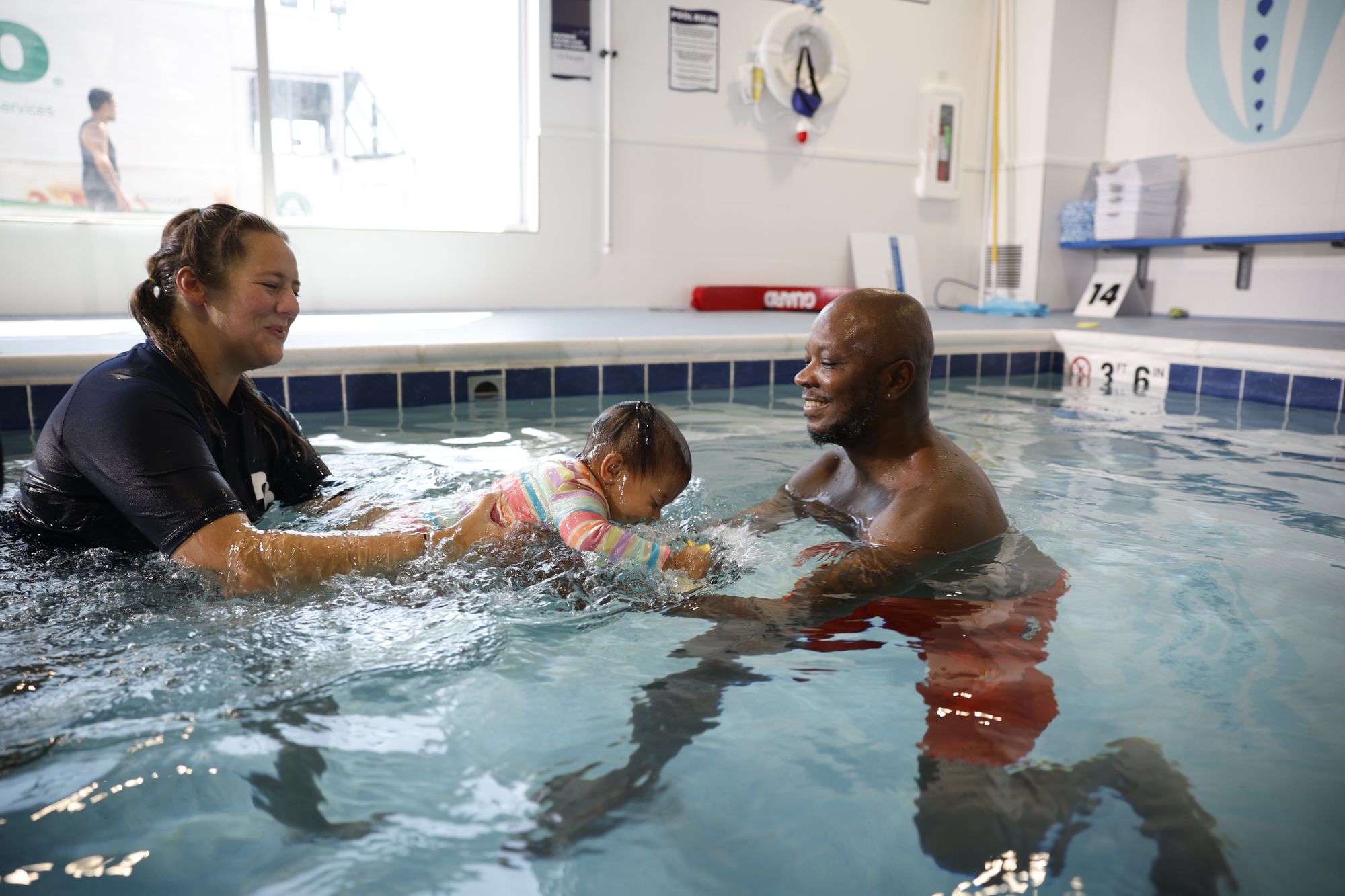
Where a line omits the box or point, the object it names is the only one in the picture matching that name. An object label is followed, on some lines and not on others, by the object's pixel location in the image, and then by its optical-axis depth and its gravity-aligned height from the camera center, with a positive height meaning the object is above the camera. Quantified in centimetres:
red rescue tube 904 -5
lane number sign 957 +3
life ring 911 +232
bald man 246 -38
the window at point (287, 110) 712 +147
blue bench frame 793 +52
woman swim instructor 207 -35
